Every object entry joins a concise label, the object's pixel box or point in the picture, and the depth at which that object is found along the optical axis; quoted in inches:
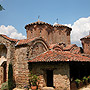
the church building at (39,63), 373.2
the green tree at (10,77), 404.7
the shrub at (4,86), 403.9
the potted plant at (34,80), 410.9
